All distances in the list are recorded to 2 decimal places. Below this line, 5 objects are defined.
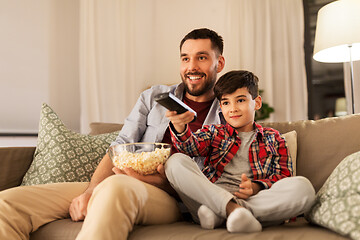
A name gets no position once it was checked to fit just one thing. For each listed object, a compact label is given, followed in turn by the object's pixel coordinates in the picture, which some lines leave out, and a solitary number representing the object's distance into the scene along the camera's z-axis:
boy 1.07
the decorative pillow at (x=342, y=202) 0.98
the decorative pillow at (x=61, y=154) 1.60
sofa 0.99
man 0.96
